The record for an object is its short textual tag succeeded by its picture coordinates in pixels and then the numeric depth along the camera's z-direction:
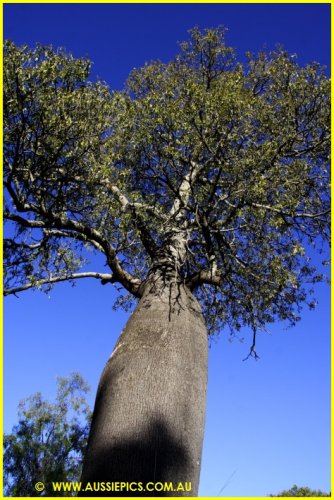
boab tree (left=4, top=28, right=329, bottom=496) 6.43
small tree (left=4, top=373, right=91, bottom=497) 20.34
